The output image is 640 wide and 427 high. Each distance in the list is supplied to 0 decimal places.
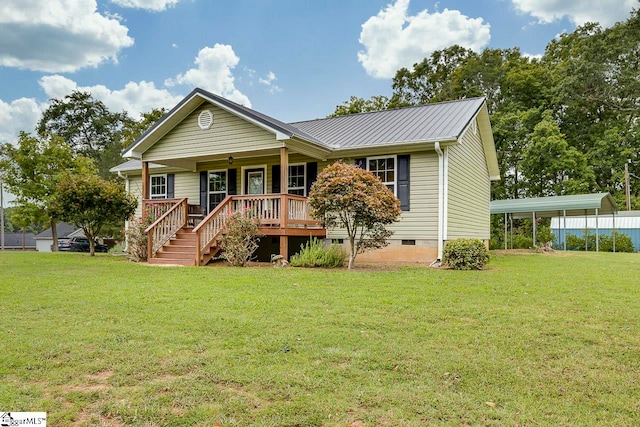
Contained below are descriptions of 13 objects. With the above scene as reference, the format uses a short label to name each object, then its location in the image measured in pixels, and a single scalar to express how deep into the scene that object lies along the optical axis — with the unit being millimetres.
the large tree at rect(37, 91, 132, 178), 42562
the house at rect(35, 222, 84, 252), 43031
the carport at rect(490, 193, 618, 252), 19406
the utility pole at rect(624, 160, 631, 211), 27378
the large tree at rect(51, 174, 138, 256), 13805
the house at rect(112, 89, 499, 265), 11602
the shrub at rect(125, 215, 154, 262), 12211
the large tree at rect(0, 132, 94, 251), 25297
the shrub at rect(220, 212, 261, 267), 10703
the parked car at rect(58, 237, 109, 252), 29797
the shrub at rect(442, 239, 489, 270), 10086
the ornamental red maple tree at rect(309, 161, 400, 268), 9703
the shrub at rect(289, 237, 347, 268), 10539
